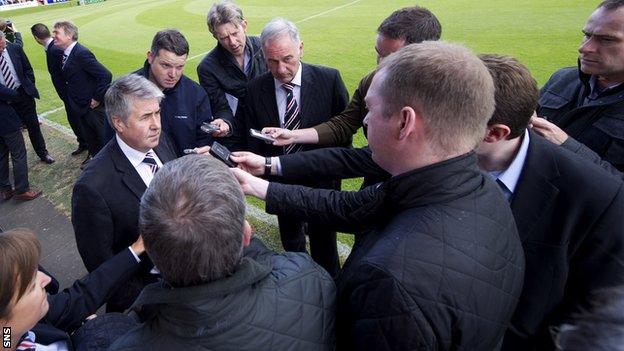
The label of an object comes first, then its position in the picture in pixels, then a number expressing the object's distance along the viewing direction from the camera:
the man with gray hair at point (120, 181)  2.47
